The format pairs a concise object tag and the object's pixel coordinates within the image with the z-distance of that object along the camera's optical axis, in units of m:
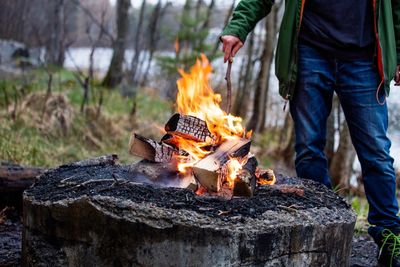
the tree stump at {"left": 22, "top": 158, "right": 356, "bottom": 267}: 2.33
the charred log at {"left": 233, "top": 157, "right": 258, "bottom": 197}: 2.79
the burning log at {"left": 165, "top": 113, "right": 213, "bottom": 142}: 3.07
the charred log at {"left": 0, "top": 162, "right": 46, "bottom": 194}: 4.10
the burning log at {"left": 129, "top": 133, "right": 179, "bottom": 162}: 3.04
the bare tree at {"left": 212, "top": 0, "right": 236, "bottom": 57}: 10.86
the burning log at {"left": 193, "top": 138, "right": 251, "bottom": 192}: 2.74
